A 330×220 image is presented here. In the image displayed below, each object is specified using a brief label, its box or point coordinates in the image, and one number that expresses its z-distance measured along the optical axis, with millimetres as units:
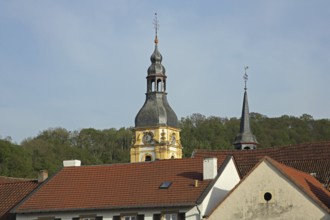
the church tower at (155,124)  97438
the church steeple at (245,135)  89125
